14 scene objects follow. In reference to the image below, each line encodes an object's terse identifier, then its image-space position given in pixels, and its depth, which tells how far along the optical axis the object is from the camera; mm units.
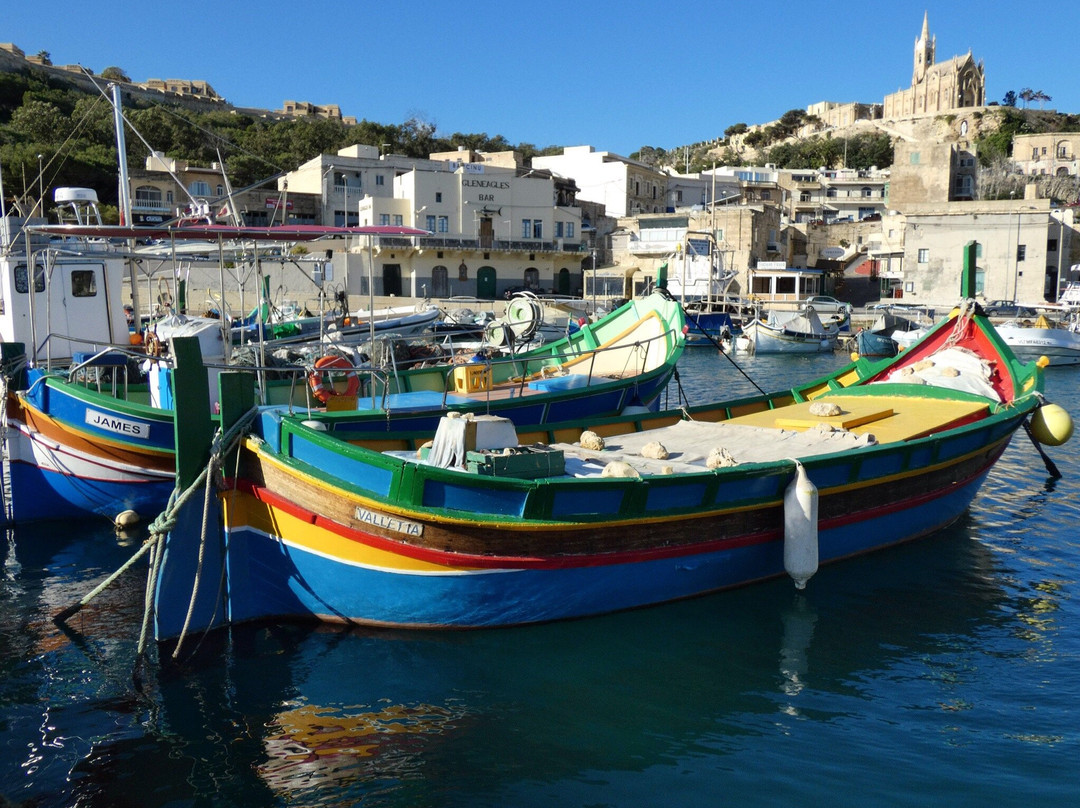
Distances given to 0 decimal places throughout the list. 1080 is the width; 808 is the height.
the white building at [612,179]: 71562
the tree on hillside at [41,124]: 56562
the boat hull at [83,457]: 12086
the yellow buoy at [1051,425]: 13336
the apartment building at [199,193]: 53031
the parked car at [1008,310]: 43281
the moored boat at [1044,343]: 35312
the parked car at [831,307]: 47312
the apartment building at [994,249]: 49719
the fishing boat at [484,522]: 8016
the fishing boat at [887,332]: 34844
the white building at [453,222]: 51719
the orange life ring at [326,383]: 12078
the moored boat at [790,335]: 40688
